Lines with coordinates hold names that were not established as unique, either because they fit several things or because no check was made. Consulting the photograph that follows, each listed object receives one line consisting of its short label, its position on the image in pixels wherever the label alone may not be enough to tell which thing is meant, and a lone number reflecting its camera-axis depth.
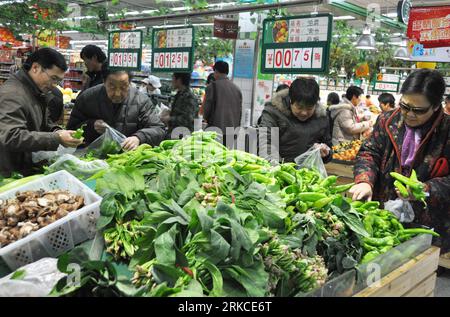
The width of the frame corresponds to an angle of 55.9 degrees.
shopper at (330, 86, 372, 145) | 6.74
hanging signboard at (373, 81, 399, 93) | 13.89
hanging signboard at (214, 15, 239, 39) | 7.42
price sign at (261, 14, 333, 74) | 4.38
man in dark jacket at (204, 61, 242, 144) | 6.51
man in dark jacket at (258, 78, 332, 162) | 3.61
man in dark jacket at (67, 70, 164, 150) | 3.66
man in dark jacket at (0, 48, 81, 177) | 2.74
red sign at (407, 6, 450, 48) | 4.62
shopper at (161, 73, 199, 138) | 5.78
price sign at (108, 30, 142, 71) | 6.48
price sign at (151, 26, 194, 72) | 5.76
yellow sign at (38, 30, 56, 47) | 12.49
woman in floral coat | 2.62
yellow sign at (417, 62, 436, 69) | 9.45
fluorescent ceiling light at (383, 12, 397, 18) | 13.71
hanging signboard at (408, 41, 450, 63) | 4.74
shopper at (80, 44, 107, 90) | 4.62
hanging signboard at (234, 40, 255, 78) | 8.45
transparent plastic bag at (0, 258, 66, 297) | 1.28
